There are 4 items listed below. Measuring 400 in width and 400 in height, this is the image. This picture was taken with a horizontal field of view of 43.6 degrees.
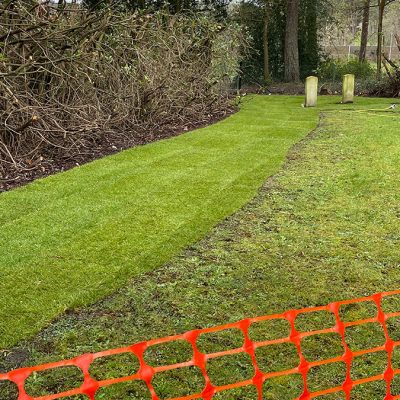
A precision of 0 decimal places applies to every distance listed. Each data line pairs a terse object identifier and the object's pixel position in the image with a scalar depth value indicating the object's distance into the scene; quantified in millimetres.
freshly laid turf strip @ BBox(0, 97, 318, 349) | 3830
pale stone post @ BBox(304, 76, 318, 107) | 15039
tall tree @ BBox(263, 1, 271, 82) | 21688
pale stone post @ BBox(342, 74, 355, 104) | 15578
